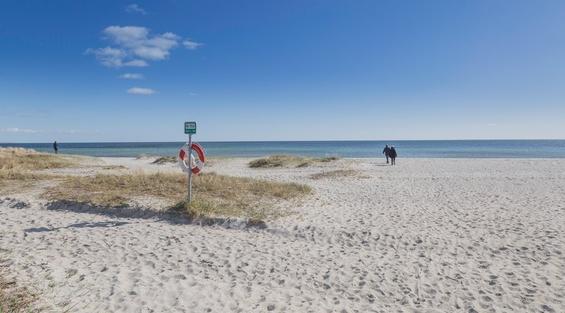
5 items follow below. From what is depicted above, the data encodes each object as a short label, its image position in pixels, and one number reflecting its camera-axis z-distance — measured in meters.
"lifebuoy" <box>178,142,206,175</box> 9.77
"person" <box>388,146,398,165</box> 29.75
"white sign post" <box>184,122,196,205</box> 9.50
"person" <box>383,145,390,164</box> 30.72
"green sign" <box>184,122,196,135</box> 9.51
